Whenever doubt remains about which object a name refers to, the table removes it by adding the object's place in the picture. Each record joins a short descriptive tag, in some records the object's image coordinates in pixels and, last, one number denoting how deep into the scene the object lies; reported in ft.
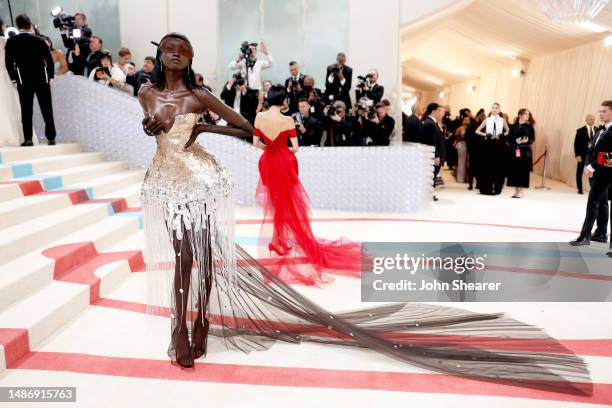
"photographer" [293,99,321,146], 24.68
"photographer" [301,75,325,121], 25.82
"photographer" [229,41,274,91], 27.94
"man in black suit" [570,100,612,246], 15.83
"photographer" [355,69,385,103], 28.35
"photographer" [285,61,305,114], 26.35
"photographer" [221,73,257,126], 26.68
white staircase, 9.58
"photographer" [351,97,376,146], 25.72
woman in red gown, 13.76
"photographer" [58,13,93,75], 25.84
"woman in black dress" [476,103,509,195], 29.32
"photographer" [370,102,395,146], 25.72
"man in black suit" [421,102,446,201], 26.68
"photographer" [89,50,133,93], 24.17
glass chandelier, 15.23
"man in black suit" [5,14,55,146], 18.07
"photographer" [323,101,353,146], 25.73
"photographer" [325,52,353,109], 28.78
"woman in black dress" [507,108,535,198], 28.53
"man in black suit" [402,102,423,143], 27.09
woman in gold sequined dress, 8.10
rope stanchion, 32.63
